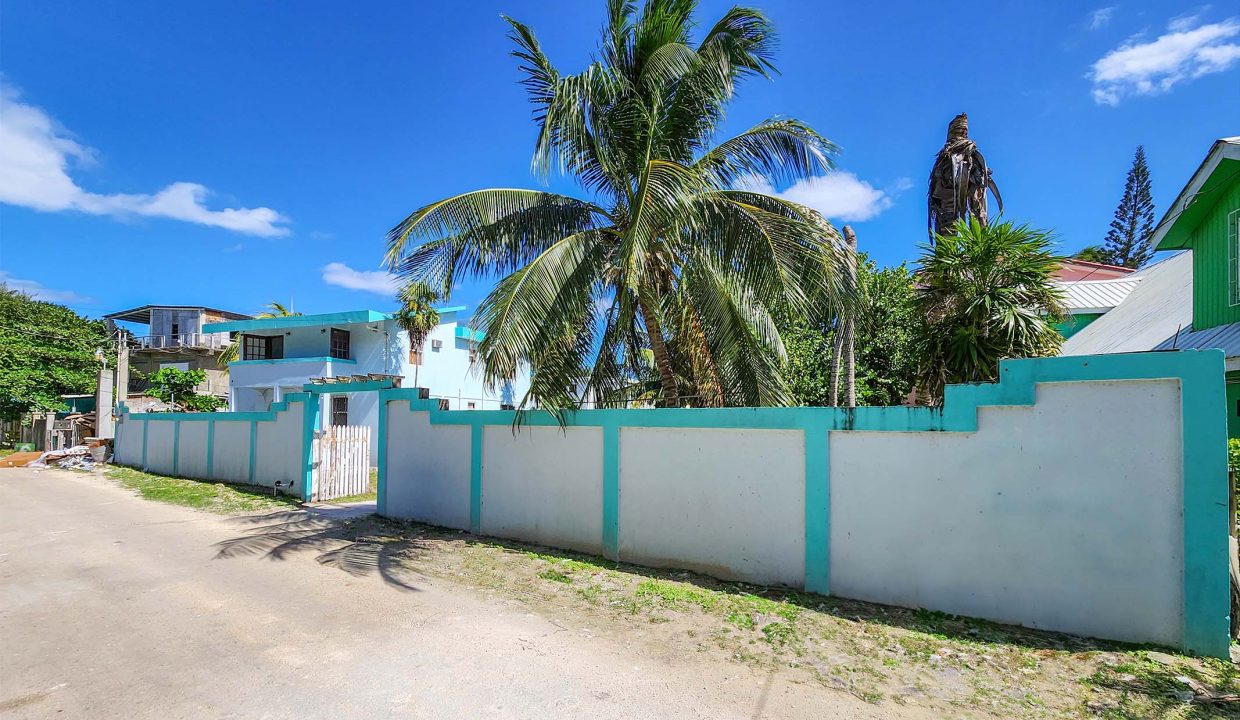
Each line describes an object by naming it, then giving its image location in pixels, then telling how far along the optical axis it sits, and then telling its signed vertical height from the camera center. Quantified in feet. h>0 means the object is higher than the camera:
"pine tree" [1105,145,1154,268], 120.67 +35.65
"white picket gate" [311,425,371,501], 44.70 -6.26
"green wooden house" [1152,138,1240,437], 30.86 +8.12
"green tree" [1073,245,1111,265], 110.73 +25.76
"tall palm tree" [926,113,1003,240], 34.91 +12.18
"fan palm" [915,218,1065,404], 25.32 +3.81
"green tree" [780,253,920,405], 40.01 +2.53
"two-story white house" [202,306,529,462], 71.77 +2.74
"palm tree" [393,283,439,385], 73.87 +7.45
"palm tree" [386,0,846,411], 23.52 +6.24
